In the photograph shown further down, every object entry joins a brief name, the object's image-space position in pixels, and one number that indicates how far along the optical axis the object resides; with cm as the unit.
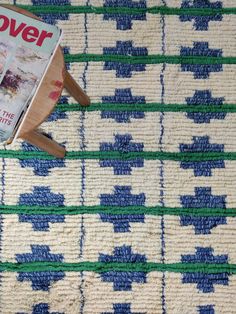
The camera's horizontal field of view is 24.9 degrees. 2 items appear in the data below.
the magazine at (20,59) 102
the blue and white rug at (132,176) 127
